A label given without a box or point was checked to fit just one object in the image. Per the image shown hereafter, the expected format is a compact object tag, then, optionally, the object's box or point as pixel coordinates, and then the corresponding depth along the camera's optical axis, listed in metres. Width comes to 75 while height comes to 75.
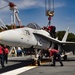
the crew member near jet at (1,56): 11.11
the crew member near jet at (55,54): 11.10
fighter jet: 8.99
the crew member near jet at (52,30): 14.59
